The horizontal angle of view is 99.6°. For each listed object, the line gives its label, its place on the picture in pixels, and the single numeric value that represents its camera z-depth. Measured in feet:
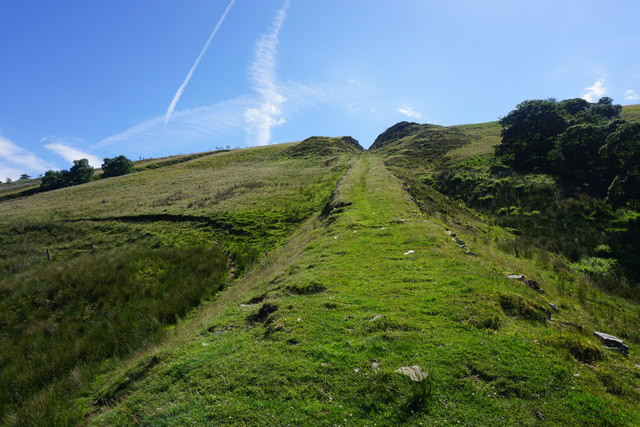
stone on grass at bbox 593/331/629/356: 20.90
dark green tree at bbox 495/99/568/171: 123.34
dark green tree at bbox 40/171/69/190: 298.17
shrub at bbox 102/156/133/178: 321.52
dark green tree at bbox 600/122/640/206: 66.90
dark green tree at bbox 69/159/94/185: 305.94
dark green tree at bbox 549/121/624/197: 88.31
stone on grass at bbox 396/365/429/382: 17.01
